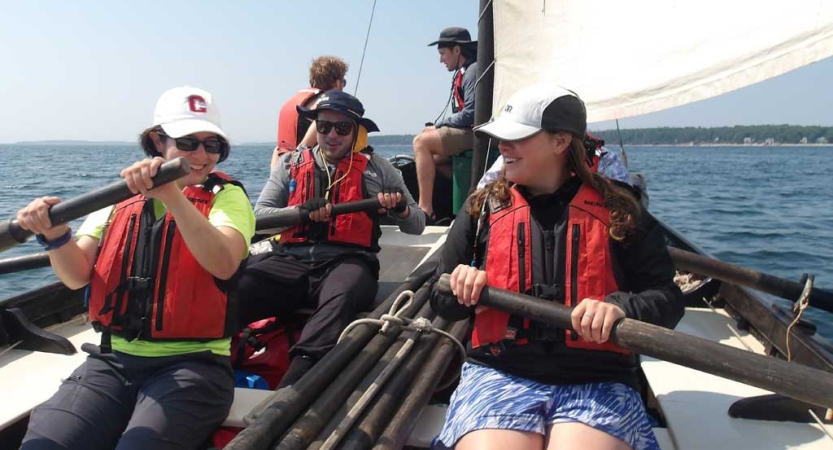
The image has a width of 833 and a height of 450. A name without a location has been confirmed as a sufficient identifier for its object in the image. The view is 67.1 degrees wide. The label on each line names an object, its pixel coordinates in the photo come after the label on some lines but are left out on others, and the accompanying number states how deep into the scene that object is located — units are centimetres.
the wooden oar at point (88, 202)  177
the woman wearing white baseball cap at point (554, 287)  182
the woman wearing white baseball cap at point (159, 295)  190
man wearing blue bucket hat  291
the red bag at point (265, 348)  280
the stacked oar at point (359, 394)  178
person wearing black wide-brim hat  564
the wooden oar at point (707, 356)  159
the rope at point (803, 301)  250
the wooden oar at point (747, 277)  264
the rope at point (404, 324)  246
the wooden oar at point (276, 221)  291
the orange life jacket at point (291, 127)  532
